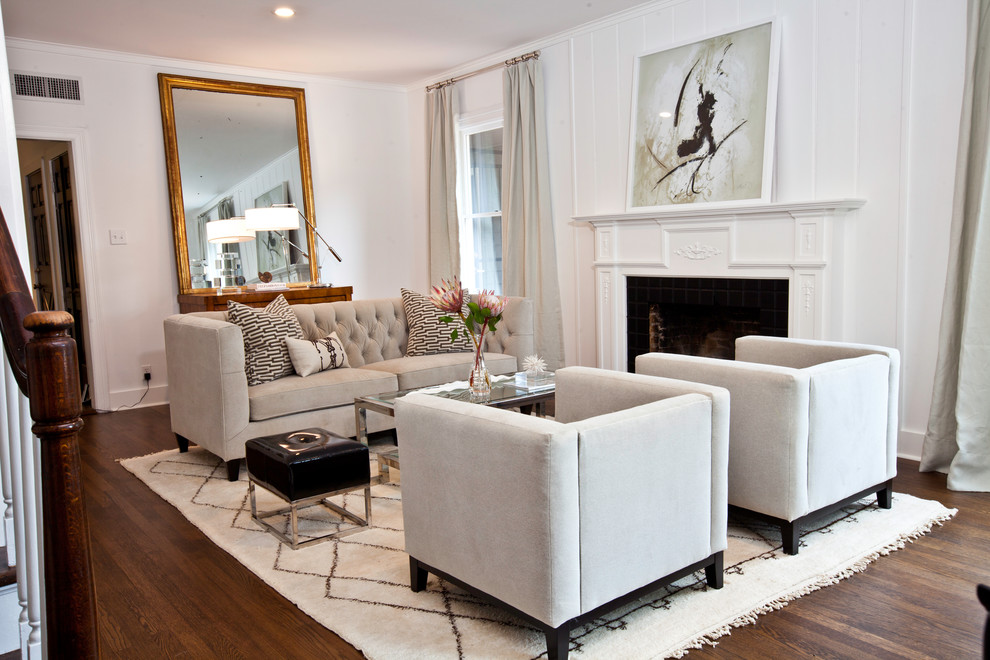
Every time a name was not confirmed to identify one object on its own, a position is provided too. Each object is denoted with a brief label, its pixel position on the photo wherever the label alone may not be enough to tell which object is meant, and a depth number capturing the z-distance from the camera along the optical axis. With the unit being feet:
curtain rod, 18.90
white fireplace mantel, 13.32
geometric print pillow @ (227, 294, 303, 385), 13.47
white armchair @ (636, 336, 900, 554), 8.73
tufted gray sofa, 12.40
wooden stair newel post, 3.40
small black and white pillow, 13.93
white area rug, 7.15
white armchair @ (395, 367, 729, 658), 6.59
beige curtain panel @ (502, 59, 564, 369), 19.07
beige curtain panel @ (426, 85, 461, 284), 21.81
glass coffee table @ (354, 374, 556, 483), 11.93
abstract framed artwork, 14.34
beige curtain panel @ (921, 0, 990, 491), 11.04
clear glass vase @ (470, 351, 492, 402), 12.17
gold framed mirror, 19.54
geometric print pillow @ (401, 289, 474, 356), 16.06
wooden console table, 17.79
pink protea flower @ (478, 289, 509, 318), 11.60
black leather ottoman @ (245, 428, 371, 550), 9.50
